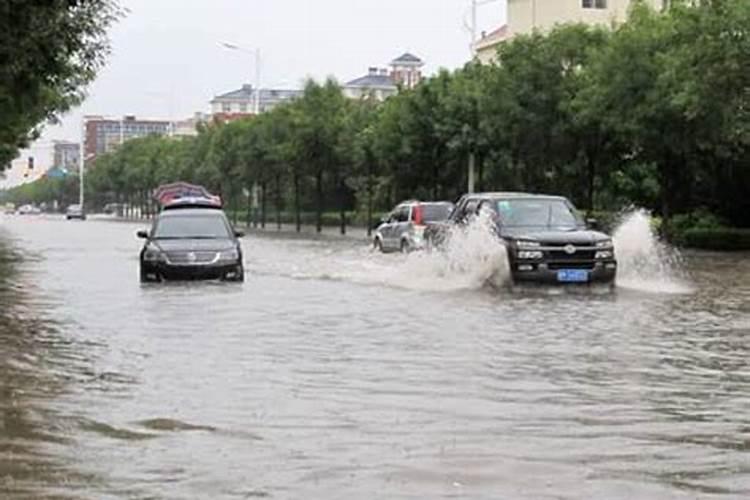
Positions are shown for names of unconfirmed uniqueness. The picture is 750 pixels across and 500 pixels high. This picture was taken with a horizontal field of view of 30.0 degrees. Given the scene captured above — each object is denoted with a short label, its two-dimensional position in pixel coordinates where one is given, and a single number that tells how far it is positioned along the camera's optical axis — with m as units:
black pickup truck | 22.81
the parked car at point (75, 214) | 120.19
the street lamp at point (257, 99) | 95.59
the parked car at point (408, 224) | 35.34
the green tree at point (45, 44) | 15.80
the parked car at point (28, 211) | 174.75
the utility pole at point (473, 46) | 71.63
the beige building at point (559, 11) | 81.06
